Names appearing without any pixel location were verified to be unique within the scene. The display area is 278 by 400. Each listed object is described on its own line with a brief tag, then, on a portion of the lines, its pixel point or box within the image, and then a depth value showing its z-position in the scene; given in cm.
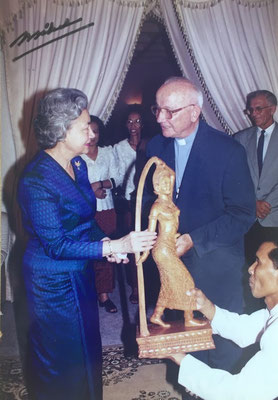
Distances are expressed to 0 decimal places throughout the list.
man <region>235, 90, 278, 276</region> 329
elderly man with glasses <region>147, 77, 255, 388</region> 199
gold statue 158
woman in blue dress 178
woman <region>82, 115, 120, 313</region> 365
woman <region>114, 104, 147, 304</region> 383
